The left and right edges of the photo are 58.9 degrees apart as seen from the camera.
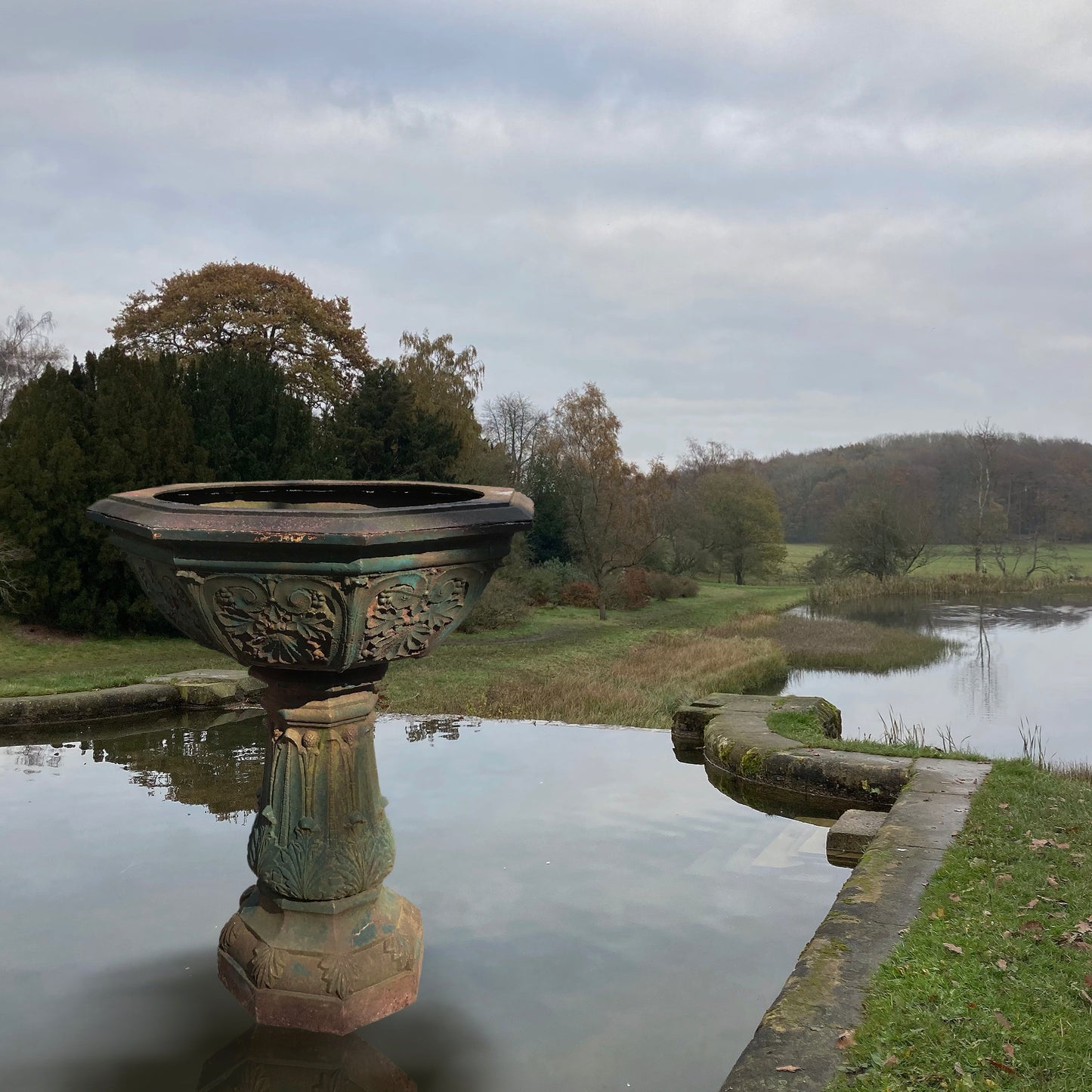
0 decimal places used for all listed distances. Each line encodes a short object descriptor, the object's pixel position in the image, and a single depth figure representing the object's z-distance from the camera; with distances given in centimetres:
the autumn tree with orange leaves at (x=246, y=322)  2580
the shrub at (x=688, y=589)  2958
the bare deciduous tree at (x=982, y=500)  3688
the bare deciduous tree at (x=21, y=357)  3177
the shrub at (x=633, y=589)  2553
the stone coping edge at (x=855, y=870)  243
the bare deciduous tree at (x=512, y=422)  3809
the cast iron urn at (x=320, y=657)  254
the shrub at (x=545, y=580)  2316
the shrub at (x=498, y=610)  1848
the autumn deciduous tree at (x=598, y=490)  2367
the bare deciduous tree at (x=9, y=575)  1366
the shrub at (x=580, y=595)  2459
